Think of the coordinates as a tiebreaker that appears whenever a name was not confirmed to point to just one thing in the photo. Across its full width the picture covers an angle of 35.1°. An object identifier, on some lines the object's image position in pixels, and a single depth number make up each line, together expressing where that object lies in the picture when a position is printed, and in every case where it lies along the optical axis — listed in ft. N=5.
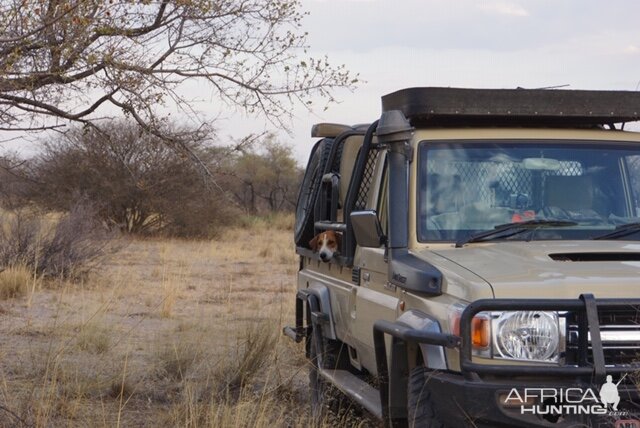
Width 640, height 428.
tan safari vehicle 13.34
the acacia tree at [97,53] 20.22
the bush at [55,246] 47.98
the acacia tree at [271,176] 138.31
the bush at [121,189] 77.66
